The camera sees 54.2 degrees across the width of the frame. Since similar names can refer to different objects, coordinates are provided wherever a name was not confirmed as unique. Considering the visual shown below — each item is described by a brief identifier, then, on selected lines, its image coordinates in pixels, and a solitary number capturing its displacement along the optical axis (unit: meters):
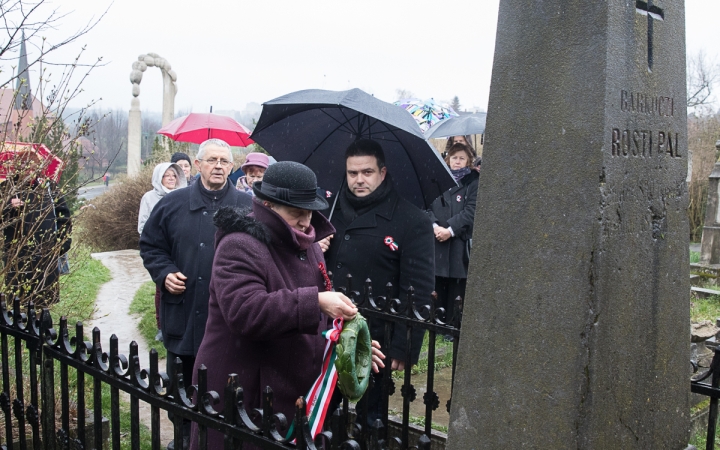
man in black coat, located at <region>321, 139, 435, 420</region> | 3.99
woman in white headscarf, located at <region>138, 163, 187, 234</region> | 7.54
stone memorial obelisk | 1.91
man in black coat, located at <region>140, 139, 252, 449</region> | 4.25
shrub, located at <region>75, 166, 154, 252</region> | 14.77
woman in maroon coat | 2.58
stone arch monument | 20.27
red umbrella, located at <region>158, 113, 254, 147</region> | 9.66
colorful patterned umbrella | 7.81
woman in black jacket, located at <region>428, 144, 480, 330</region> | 6.50
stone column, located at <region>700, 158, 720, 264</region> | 11.33
